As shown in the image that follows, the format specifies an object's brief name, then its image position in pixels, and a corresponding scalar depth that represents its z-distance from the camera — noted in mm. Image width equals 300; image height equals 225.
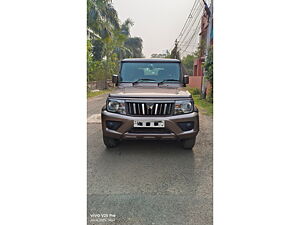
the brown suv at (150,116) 2676
